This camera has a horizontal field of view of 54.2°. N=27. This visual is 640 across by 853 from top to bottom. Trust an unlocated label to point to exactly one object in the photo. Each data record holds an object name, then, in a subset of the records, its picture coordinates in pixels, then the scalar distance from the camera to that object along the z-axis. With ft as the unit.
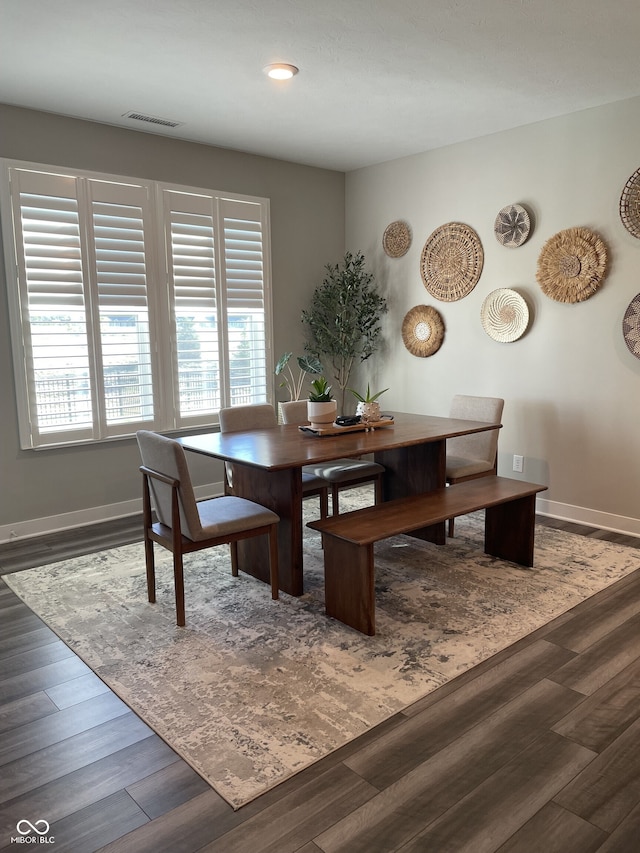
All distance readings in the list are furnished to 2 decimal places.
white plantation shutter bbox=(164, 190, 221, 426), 15.61
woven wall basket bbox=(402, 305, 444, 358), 17.15
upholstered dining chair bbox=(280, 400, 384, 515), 12.85
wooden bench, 9.21
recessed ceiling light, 10.96
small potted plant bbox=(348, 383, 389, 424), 12.76
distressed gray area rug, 7.13
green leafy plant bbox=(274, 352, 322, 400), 17.54
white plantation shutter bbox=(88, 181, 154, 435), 14.35
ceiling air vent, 13.57
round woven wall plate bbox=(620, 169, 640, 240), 12.86
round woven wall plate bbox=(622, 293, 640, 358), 13.08
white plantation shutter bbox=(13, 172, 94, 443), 13.30
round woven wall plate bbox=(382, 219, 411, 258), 17.65
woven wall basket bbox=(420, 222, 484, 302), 16.06
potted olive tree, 18.35
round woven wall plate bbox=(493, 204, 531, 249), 14.83
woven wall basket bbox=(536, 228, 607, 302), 13.62
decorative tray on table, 12.02
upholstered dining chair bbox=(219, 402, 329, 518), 12.76
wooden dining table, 10.38
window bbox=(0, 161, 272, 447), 13.46
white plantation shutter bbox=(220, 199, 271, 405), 16.66
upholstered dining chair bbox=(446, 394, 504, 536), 13.46
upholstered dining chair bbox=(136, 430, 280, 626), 9.28
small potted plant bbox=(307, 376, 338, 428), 12.19
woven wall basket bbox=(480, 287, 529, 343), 15.15
